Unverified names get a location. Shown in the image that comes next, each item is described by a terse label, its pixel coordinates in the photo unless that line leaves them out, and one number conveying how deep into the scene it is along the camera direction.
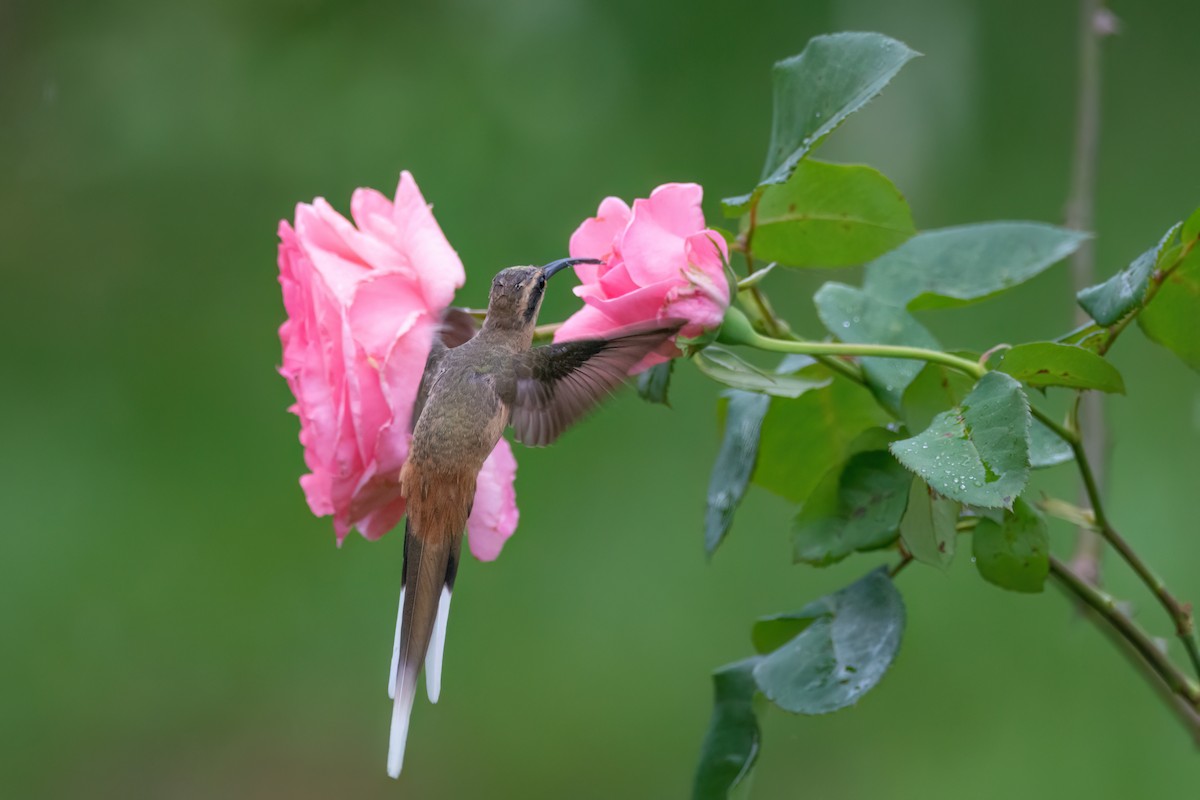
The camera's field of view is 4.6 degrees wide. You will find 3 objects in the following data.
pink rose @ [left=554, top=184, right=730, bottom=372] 3.96
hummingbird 4.01
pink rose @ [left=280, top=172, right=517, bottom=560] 3.97
